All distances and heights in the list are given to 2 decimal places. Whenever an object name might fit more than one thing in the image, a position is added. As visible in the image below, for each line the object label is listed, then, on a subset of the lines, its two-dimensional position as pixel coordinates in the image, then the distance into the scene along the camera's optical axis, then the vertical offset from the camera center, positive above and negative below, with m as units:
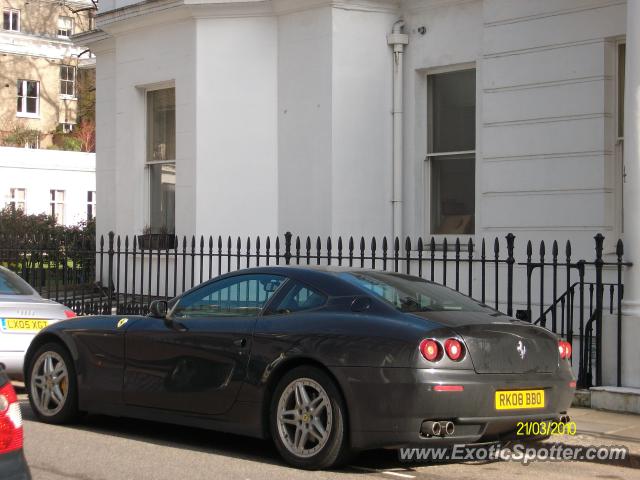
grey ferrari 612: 7.12 -1.01
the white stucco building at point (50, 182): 38.38 +1.67
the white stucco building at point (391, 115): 12.70 +1.50
